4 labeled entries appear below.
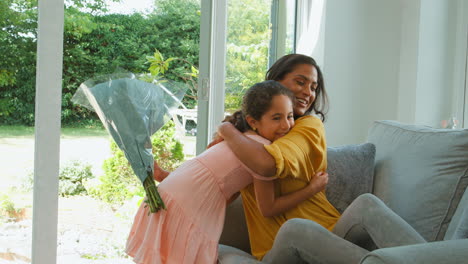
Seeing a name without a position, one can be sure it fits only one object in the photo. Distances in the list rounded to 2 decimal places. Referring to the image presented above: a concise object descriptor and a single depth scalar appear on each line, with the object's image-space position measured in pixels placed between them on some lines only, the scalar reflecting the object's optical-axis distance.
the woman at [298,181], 1.71
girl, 1.88
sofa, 1.89
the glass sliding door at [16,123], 2.50
